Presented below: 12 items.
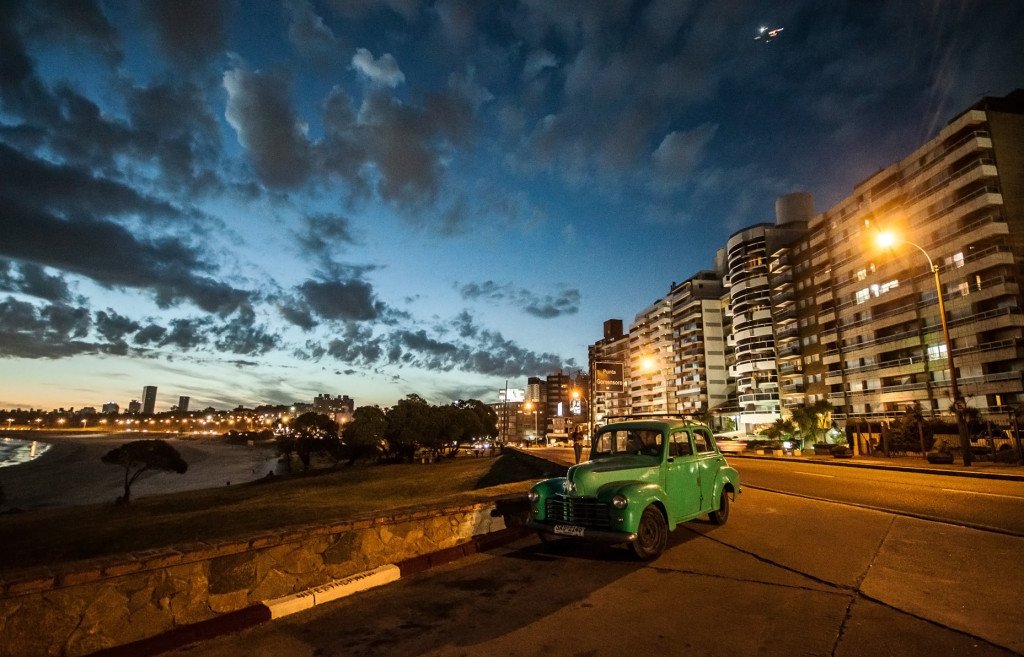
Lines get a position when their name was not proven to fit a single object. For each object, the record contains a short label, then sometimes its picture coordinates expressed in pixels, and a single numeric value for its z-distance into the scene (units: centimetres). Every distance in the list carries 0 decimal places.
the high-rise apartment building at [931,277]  4225
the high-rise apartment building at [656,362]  11231
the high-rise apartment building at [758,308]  7800
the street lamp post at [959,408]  2123
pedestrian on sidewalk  1283
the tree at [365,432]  5856
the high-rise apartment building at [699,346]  9844
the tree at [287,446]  6703
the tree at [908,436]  2991
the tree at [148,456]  3831
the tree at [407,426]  6028
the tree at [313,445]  6575
